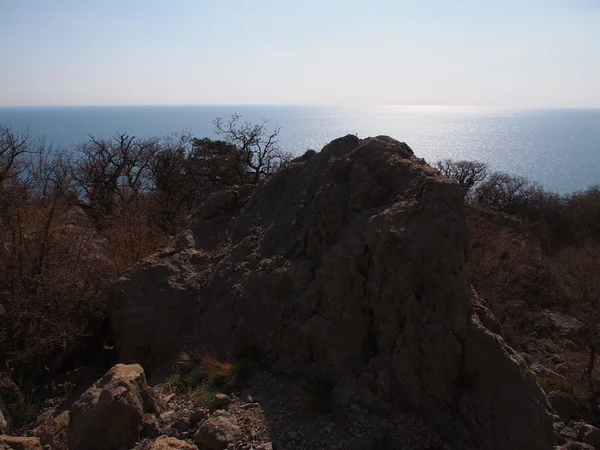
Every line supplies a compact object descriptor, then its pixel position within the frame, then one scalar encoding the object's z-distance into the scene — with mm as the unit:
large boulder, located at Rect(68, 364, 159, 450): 5039
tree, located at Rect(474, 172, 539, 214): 34719
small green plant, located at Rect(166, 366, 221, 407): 5699
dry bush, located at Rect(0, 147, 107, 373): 7824
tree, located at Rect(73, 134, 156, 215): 24922
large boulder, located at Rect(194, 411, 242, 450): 4910
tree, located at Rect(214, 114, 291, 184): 23797
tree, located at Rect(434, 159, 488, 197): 37153
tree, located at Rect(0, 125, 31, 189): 23242
